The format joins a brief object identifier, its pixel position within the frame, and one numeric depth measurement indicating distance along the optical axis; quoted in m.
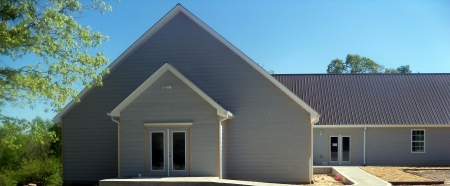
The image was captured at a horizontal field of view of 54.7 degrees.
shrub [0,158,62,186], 19.14
